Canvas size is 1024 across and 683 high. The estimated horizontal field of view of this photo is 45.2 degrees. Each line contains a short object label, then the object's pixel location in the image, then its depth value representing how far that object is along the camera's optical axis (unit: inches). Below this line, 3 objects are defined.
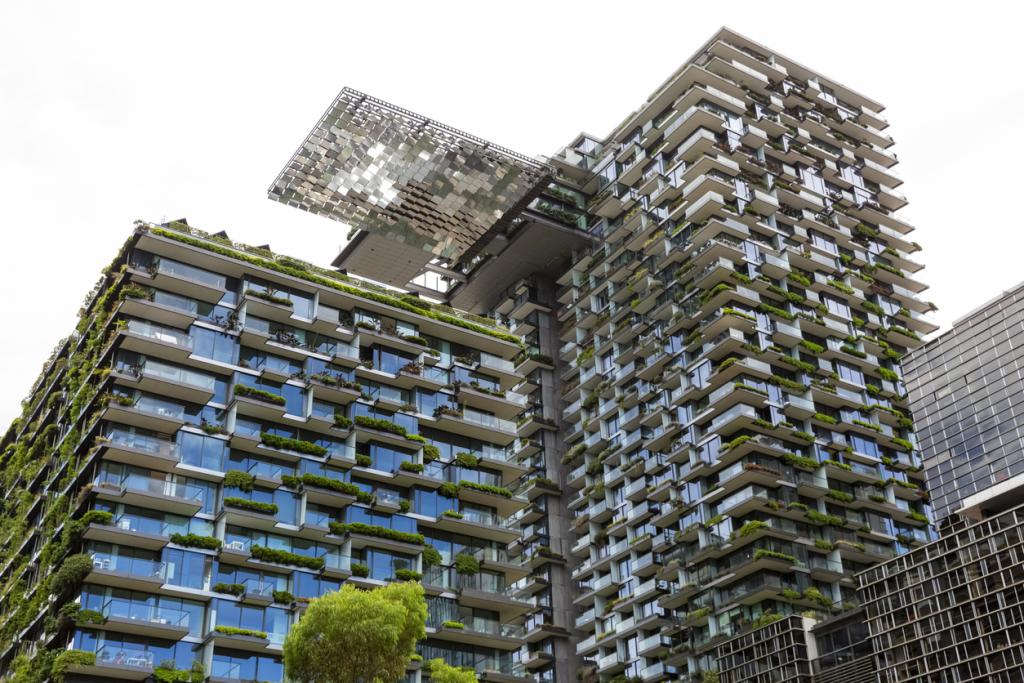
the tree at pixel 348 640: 1713.8
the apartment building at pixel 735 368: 3238.2
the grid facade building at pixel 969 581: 2301.9
